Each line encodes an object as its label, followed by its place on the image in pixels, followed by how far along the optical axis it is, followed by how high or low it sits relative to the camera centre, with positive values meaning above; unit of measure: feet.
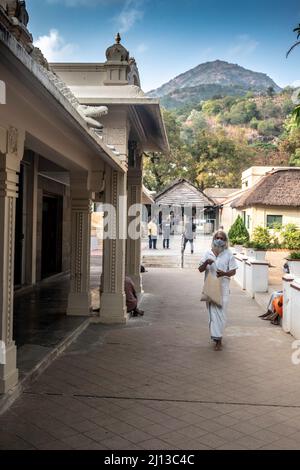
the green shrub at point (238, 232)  70.34 +0.57
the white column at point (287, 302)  25.99 -3.62
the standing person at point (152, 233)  81.77 +0.25
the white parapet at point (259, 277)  39.27 -3.30
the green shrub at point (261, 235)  69.92 +0.17
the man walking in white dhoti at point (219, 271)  22.30 -1.62
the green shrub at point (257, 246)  53.31 -1.07
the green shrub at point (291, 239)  62.90 -0.30
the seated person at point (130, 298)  29.63 -3.91
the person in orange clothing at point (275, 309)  28.94 -4.39
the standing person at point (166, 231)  84.52 +0.65
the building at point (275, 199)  86.12 +6.61
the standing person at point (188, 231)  71.51 +0.59
